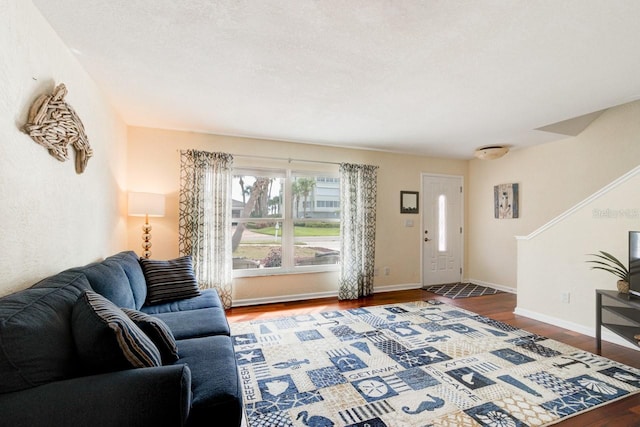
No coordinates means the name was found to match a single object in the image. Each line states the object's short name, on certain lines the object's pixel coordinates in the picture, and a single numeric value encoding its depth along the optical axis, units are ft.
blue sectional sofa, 3.40
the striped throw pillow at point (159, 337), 5.08
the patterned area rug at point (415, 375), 6.30
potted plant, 9.29
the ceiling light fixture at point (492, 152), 15.64
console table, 8.61
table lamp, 11.18
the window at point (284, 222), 14.44
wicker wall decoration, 5.55
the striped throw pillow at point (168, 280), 9.15
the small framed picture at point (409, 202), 17.72
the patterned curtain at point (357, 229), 15.58
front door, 18.54
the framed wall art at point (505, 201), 16.97
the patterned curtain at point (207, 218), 13.05
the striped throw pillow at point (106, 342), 3.94
